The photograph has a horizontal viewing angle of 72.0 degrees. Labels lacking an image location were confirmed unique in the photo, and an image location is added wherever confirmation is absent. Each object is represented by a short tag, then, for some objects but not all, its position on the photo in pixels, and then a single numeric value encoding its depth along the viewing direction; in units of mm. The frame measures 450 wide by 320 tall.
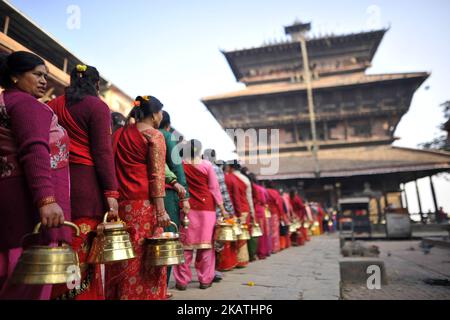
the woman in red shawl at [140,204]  2168
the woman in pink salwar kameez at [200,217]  3451
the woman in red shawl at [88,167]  1767
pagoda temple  17266
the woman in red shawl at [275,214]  7242
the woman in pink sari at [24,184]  1320
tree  28891
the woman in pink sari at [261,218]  6277
